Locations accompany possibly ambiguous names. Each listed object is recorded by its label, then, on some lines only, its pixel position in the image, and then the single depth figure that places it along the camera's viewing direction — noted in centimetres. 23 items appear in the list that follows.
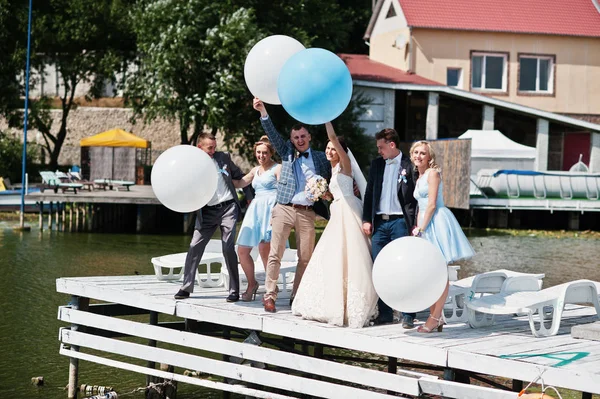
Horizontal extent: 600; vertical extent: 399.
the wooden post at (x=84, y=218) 3173
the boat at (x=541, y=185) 3603
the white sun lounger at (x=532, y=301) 904
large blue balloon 912
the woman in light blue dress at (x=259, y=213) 1077
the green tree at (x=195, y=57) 3406
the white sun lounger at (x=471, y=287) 984
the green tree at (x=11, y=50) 3994
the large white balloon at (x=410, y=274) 847
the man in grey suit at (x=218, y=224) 1062
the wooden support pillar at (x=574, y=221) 3609
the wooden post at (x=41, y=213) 3078
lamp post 3033
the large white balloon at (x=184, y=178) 991
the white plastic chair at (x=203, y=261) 1169
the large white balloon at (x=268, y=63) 1041
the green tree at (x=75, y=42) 4206
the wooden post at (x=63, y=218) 3160
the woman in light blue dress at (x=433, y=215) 932
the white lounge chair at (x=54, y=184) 3213
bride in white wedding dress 930
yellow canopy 3962
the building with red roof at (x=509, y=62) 4209
